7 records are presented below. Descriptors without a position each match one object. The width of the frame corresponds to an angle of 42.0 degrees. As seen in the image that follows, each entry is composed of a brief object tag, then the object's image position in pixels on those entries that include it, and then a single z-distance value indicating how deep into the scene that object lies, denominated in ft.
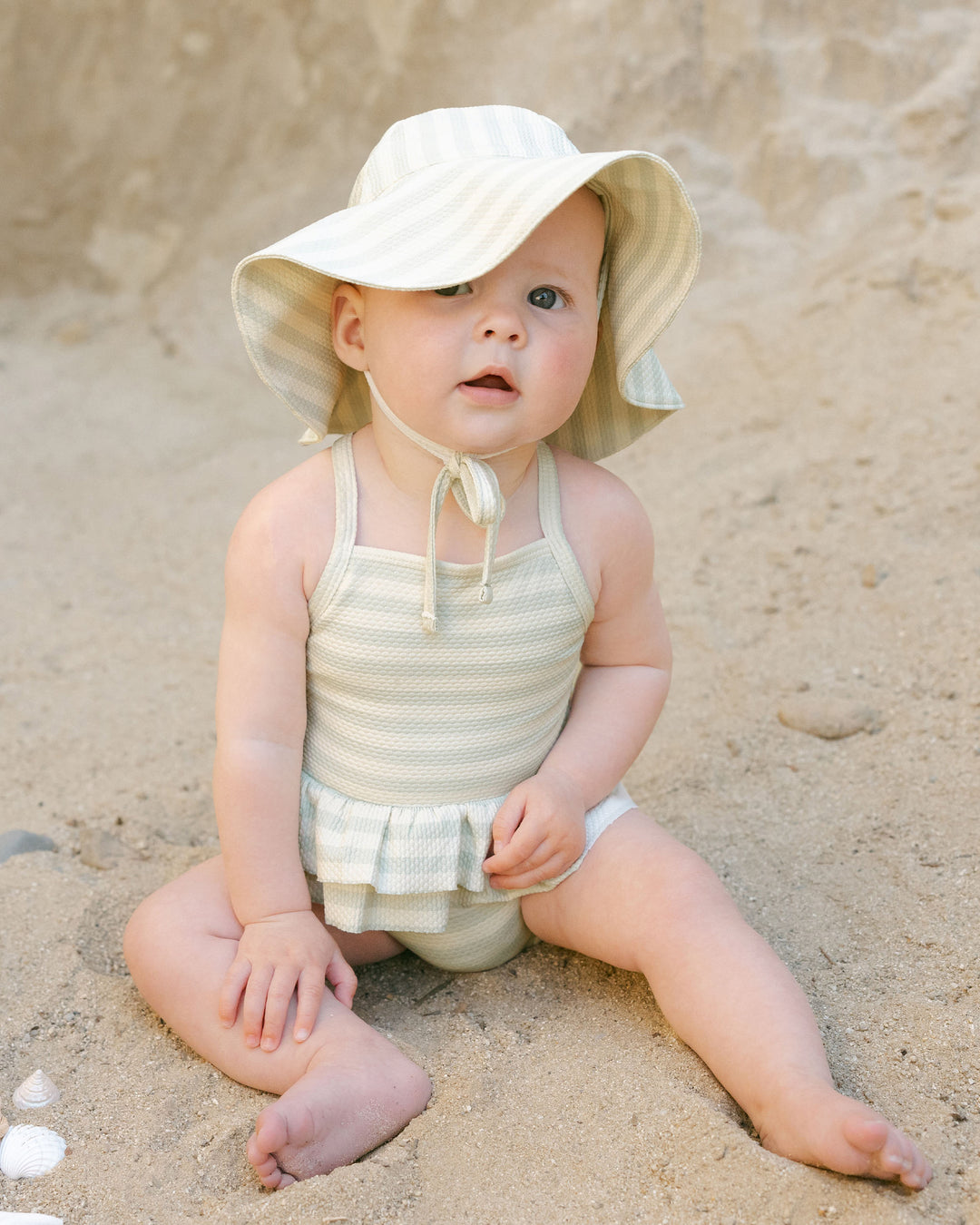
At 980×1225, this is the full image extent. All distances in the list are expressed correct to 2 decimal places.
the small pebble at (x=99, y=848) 6.81
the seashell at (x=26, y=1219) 4.39
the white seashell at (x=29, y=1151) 4.69
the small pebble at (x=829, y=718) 7.72
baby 4.92
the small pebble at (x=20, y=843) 6.83
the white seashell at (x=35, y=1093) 5.05
